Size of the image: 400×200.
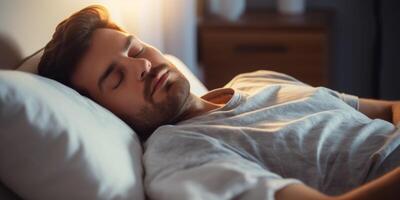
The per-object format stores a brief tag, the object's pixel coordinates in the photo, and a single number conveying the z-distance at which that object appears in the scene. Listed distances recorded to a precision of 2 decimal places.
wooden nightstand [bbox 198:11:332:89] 2.56
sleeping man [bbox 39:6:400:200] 1.11
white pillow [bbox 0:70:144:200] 1.05
